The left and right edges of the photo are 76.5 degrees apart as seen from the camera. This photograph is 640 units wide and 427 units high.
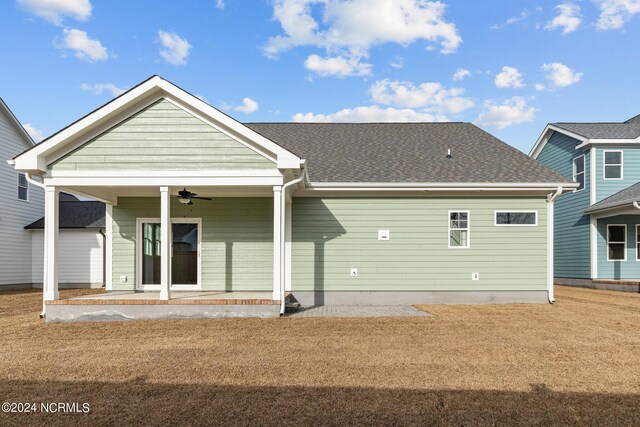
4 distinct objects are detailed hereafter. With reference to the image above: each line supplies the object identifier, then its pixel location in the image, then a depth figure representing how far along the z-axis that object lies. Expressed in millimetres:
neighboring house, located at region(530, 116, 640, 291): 15727
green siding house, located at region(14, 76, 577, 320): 10742
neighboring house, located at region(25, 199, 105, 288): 15891
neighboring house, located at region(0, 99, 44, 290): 15547
